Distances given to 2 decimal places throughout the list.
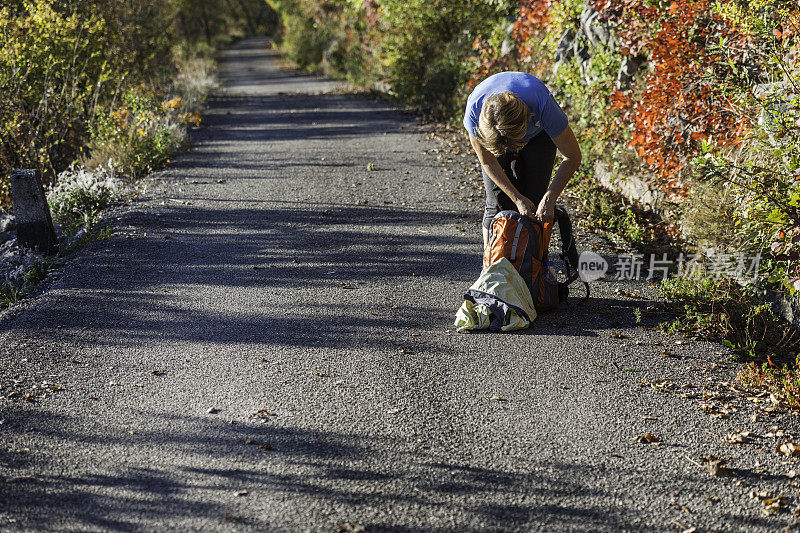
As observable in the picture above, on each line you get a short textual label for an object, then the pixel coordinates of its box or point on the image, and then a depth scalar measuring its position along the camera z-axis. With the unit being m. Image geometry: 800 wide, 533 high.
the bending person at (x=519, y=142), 8.34
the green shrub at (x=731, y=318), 8.51
